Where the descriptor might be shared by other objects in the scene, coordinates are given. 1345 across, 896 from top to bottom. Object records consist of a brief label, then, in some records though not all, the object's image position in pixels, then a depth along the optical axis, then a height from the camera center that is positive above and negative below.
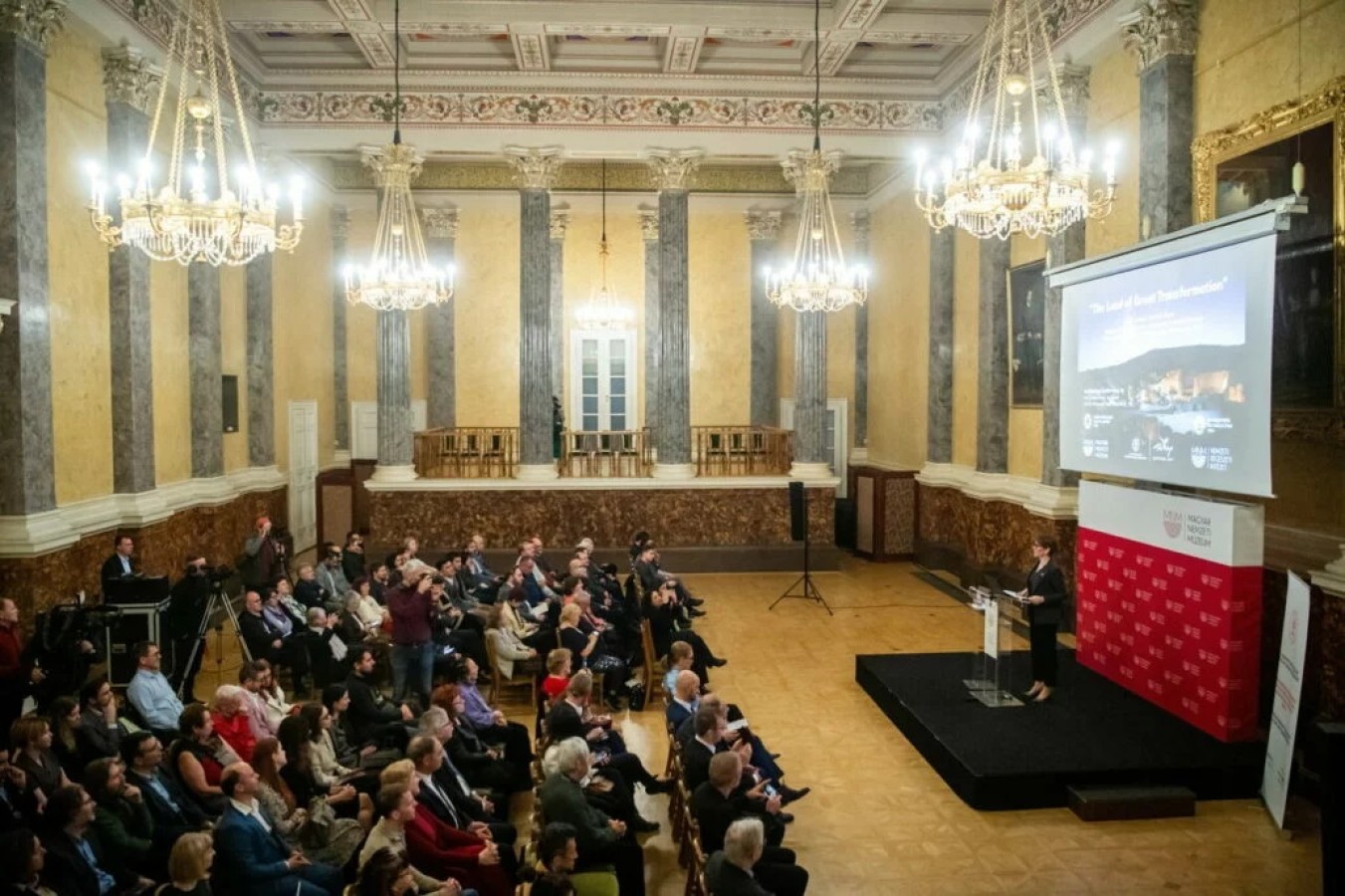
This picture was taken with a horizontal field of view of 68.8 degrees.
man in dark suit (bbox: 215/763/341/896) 4.12 -1.89
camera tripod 7.93 -1.84
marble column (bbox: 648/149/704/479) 13.97 +1.02
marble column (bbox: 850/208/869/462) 17.45 +0.90
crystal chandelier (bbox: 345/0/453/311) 10.45 +1.47
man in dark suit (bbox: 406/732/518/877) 4.76 -1.85
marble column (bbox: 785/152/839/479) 14.08 +0.22
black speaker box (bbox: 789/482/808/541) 12.27 -1.25
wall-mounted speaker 12.77 +0.19
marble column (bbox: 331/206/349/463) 16.92 +1.24
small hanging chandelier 16.80 +1.71
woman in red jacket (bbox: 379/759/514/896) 4.40 -2.01
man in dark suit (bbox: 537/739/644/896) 4.55 -1.93
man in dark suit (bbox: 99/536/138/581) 8.32 -1.25
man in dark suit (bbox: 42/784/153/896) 3.91 -1.75
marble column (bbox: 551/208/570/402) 17.69 +2.05
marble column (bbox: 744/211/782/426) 18.09 +1.14
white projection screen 6.12 +0.36
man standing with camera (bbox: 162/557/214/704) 7.95 -1.68
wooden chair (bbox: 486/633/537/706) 8.12 -2.23
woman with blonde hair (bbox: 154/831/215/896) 3.65 -1.67
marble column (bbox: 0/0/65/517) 7.74 +1.34
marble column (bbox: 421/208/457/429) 17.61 +1.25
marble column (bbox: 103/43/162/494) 9.45 +1.18
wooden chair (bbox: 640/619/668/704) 8.11 -2.11
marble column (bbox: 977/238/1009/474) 11.88 +0.52
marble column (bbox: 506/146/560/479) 13.82 +1.18
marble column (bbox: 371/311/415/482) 13.72 +0.18
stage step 5.86 -2.36
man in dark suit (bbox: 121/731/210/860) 4.61 -1.75
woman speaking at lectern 7.41 -1.58
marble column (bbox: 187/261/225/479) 11.39 +0.57
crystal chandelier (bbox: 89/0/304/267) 6.35 +1.35
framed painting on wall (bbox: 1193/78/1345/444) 6.57 +1.02
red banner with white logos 6.50 -1.49
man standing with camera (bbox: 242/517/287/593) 10.19 -1.51
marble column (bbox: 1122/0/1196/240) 8.22 +2.57
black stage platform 6.07 -2.22
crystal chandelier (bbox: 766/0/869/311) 10.22 +1.38
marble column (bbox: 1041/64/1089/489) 9.95 +1.06
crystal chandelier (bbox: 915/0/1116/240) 6.38 +1.50
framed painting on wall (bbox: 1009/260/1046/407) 10.91 +0.89
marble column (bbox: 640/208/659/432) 17.56 +1.89
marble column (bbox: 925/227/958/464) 13.80 +1.01
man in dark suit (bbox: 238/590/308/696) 7.84 -1.83
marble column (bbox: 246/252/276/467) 13.48 +0.72
